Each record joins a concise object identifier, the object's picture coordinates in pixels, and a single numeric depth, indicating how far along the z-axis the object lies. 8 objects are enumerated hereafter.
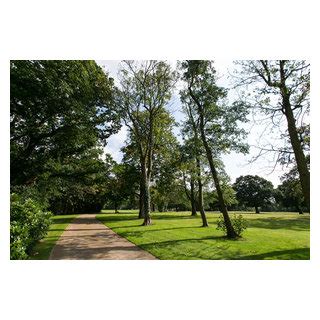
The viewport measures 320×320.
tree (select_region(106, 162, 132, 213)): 23.22
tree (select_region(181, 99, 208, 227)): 15.09
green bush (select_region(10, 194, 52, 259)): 6.45
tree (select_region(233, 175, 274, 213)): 54.56
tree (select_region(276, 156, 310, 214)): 12.93
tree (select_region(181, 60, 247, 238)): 13.07
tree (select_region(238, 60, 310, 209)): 9.59
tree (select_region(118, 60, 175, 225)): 18.90
